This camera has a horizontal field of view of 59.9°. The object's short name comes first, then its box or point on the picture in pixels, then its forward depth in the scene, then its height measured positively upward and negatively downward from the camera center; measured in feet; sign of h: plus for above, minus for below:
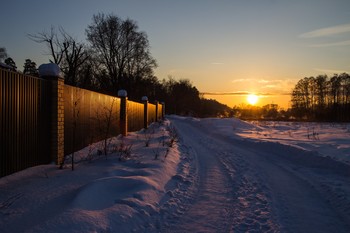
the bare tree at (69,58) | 97.24 +20.29
